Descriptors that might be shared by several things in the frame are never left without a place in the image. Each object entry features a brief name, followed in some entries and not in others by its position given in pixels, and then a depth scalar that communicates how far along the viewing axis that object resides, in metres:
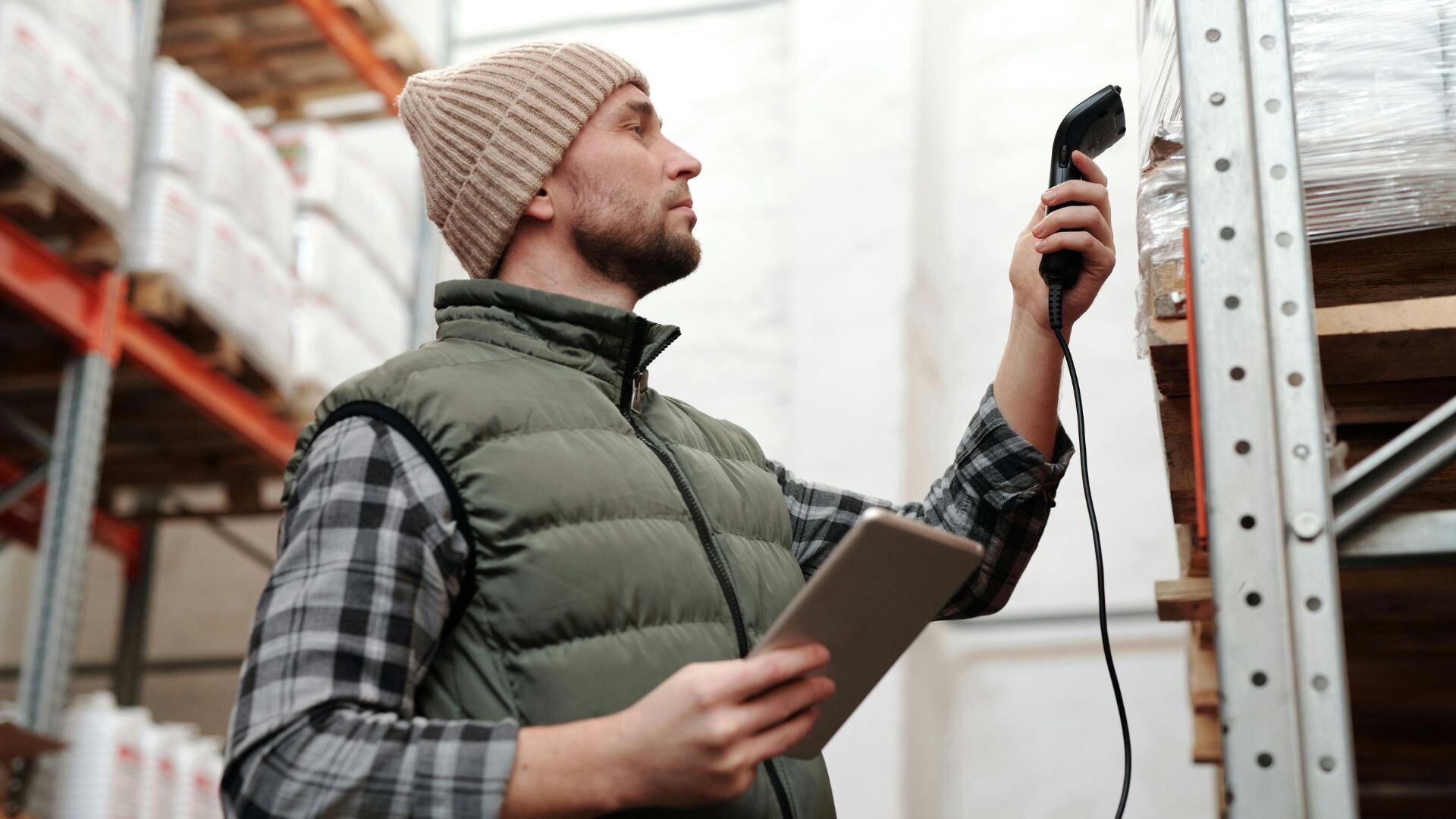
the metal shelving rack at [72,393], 4.75
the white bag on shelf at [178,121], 5.34
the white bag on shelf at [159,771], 5.12
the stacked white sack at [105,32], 4.82
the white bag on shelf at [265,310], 5.70
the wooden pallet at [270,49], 6.48
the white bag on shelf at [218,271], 5.43
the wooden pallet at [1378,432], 1.73
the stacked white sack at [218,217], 5.29
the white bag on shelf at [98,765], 4.85
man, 1.50
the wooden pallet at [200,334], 5.29
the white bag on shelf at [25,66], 4.38
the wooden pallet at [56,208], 4.59
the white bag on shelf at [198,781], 5.33
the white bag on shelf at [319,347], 6.16
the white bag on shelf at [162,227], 5.22
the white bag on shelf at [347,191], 6.31
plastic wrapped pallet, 1.77
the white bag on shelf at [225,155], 5.59
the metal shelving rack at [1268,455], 1.44
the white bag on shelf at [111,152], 4.91
